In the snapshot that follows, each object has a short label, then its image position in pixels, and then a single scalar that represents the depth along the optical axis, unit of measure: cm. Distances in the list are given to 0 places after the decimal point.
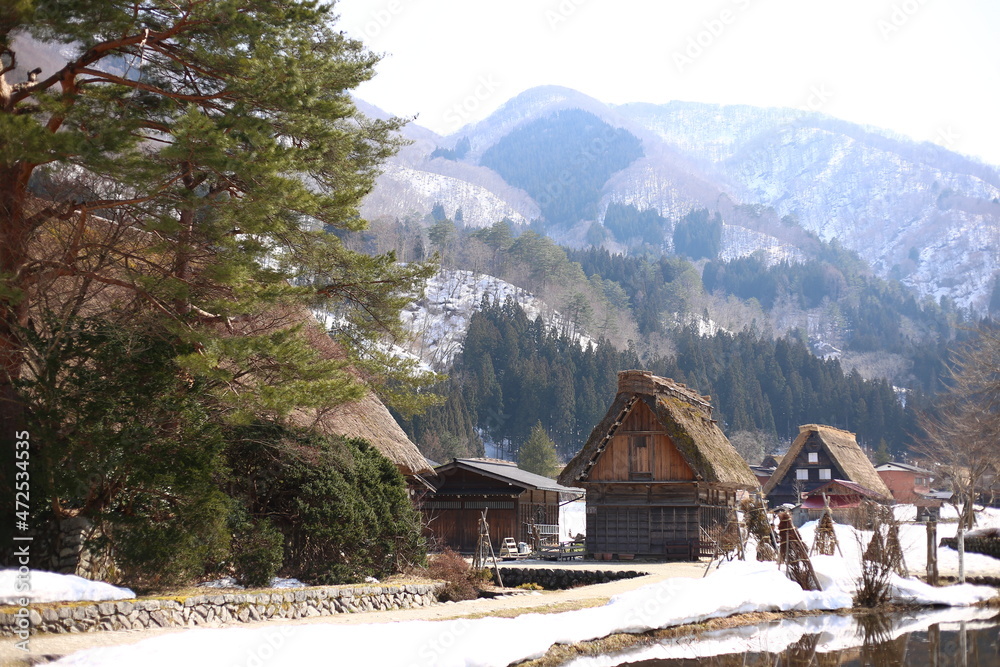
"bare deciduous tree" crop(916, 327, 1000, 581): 3059
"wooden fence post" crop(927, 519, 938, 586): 2184
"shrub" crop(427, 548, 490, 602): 1694
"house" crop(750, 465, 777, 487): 6356
